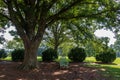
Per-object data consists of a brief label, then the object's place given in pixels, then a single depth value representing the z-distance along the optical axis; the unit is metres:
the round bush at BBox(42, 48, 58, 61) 8.33
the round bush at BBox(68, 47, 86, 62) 8.30
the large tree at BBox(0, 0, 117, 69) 5.69
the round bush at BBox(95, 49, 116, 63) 8.96
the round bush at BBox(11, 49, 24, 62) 8.09
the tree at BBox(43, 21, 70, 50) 12.05
